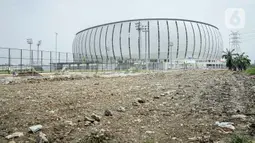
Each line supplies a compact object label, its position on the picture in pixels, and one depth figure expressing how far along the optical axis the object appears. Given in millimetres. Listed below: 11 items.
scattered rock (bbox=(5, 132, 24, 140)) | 3696
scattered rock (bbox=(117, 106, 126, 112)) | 5262
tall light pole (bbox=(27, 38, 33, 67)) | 52719
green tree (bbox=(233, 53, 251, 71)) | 63916
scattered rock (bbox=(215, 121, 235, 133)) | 4004
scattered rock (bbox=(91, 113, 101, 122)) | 4492
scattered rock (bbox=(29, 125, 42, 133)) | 3876
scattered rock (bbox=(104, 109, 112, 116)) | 4860
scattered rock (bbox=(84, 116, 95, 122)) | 4394
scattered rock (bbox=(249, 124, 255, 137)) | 3805
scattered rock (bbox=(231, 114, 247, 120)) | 4600
